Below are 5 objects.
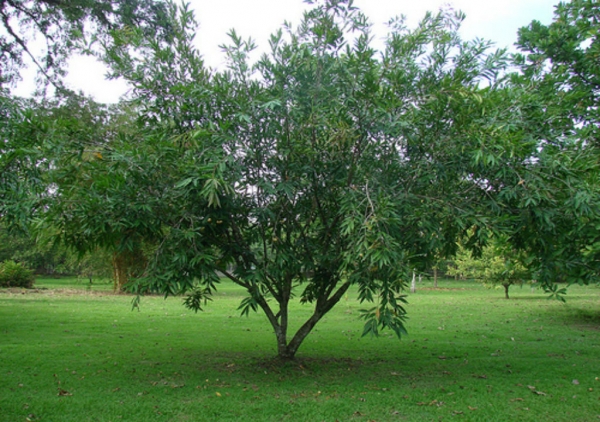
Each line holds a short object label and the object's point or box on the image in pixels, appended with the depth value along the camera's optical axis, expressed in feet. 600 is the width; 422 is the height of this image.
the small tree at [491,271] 68.49
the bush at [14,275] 88.94
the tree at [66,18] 40.16
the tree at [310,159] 18.60
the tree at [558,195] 19.26
